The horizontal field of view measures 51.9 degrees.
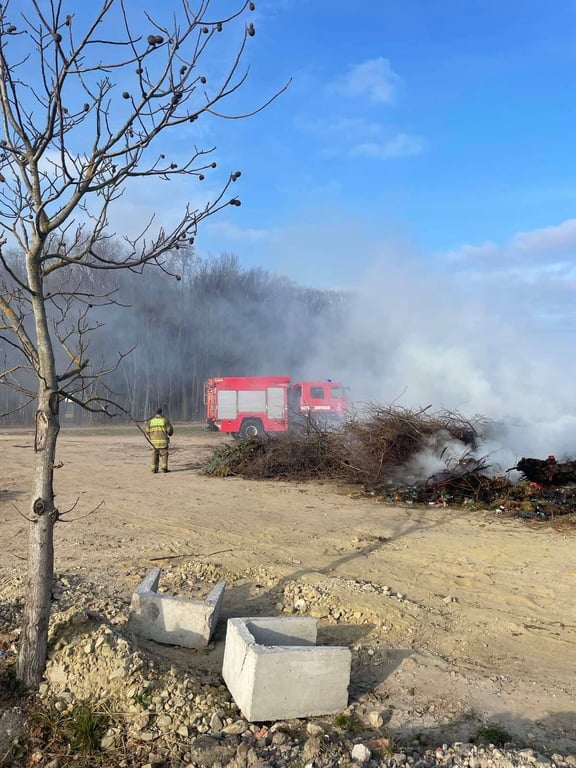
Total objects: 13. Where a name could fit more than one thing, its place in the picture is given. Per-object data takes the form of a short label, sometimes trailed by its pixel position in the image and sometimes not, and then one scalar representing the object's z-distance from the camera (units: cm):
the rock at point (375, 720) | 324
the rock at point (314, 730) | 310
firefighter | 1296
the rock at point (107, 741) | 300
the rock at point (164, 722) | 310
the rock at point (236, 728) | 311
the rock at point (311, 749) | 282
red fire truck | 2130
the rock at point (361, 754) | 278
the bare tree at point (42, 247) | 300
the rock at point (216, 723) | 313
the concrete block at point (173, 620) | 418
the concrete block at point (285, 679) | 322
